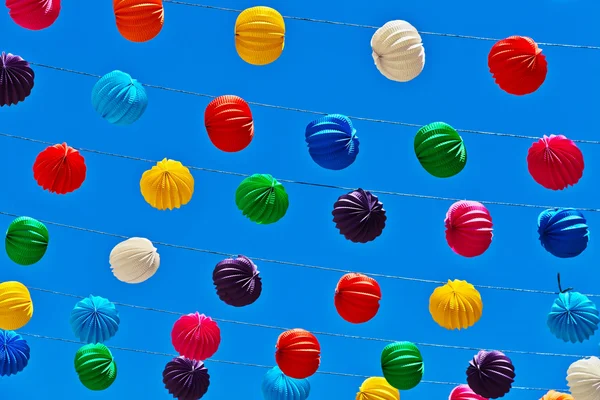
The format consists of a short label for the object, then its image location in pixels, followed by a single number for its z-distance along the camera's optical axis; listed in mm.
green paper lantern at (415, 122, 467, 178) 9289
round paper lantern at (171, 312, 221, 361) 9750
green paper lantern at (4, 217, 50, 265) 9664
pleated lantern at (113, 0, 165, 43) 9102
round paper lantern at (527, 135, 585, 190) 9375
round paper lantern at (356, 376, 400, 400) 10023
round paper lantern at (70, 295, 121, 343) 9875
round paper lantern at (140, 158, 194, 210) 9648
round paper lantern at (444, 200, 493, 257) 9414
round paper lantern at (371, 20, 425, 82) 9242
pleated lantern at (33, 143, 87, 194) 9555
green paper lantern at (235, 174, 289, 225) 9492
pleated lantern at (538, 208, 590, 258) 9469
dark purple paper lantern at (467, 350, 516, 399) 9718
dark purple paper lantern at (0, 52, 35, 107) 9375
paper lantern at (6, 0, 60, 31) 9047
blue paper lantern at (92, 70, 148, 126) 9281
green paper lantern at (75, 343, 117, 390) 9984
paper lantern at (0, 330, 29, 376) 10023
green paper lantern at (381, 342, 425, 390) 9758
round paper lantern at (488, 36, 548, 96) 9125
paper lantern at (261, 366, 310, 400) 9953
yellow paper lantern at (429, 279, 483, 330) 9695
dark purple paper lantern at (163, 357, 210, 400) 9977
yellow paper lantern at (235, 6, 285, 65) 9211
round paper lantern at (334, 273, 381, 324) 9672
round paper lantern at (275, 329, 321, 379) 9719
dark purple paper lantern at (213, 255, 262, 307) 9648
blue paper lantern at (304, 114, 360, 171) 9336
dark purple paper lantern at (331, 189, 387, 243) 9422
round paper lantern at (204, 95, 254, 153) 9414
